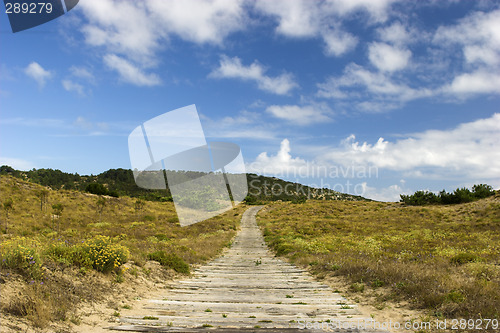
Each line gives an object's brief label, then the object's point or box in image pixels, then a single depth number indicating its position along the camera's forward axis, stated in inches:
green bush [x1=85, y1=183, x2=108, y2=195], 2209.6
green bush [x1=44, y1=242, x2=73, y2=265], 310.3
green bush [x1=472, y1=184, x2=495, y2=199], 2071.1
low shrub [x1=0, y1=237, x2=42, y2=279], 261.1
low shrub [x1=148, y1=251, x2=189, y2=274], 461.4
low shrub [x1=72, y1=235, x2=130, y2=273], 330.3
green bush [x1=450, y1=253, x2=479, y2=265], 480.1
